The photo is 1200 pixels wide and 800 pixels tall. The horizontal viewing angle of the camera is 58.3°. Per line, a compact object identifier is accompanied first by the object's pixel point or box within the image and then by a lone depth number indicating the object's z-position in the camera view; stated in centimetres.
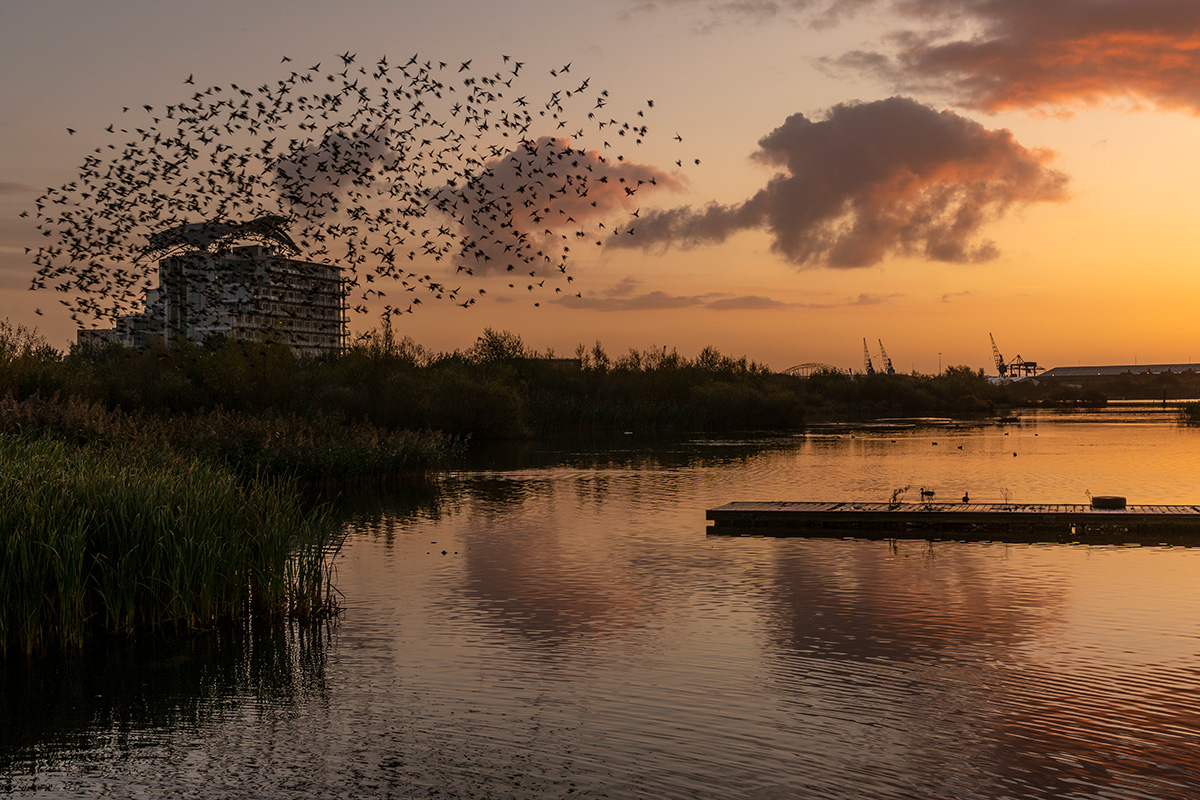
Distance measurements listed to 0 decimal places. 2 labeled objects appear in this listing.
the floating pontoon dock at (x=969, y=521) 2355
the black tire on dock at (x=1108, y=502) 2462
